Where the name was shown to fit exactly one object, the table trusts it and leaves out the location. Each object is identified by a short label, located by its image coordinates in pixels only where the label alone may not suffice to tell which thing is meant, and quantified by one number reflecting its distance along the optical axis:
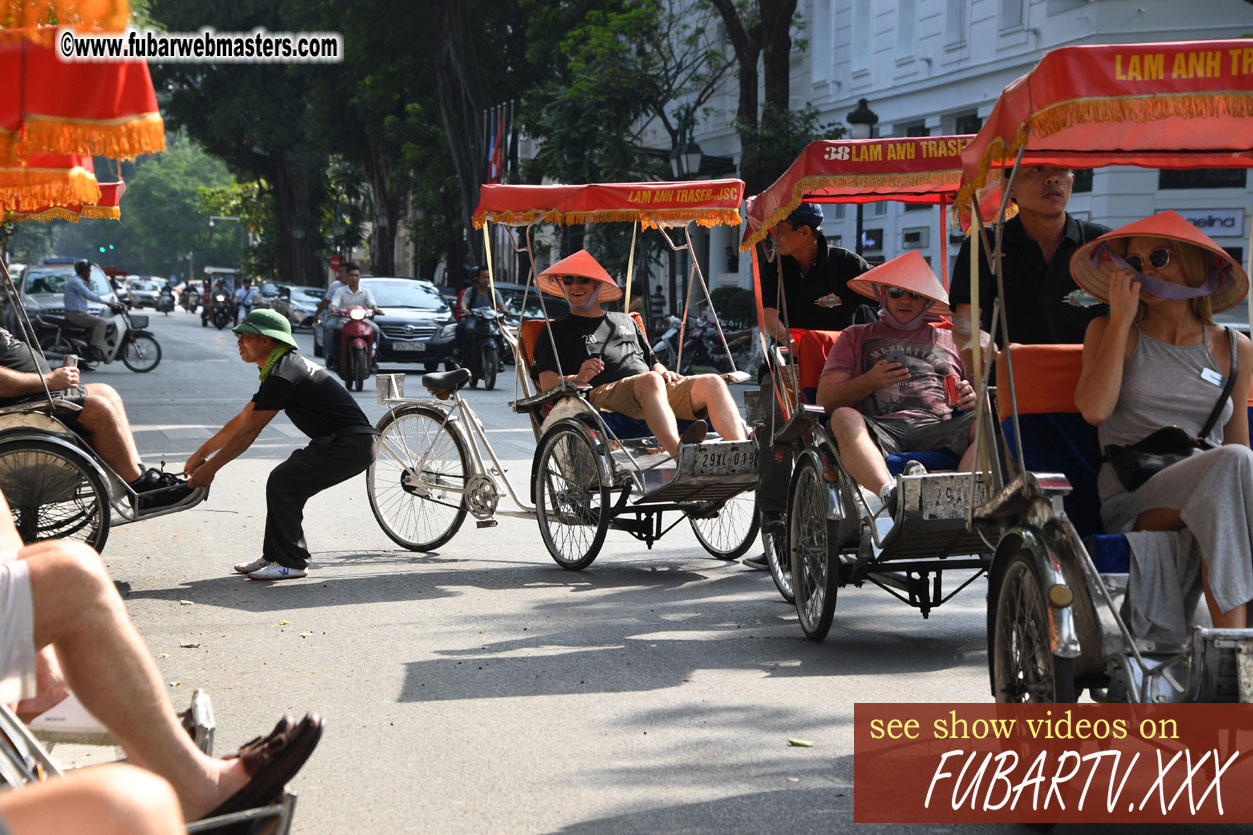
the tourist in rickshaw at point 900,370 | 6.69
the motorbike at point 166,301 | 74.55
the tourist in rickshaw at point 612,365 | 8.53
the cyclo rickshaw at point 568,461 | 8.15
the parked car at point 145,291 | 84.00
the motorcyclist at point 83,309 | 24.84
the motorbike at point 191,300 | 75.94
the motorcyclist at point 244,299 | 48.97
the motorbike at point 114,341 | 24.86
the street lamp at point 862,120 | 19.91
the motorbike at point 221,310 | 51.97
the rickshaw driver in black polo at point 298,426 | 7.85
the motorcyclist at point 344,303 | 22.47
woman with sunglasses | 4.59
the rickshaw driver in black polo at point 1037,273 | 5.99
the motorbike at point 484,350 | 22.75
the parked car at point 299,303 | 41.12
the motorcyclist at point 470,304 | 23.33
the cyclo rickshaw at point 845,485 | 5.83
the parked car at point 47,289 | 27.20
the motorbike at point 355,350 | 21.86
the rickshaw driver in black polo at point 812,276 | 8.13
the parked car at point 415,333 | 24.52
